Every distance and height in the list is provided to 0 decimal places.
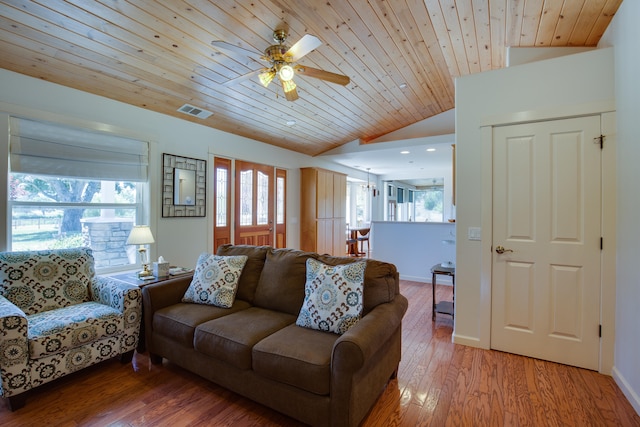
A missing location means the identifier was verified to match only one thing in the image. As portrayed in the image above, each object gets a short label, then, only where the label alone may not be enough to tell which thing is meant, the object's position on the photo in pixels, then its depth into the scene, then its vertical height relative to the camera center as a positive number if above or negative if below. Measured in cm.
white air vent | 362 +126
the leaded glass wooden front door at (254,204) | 476 +17
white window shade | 265 +59
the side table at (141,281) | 250 -59
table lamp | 280 -23
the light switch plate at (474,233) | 269 -16
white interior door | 231 -20
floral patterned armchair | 182 -74
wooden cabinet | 589 +8
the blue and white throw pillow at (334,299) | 191 -55
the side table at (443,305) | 324 -104
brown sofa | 156 -76
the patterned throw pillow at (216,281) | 242 -55
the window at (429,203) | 1186 +46
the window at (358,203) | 892 +33
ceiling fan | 215 +111
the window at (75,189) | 269 +24
